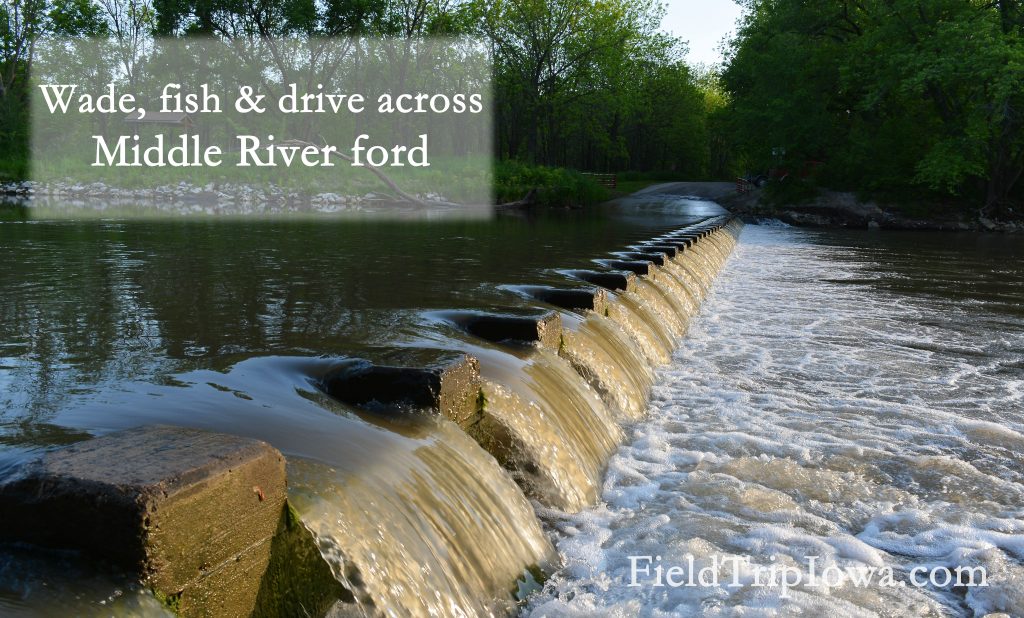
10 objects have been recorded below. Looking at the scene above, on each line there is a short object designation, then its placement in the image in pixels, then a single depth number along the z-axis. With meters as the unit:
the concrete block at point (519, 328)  6.15
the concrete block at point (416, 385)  4.28
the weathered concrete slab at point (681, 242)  16.33
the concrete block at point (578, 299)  7.94
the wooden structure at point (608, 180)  56.83
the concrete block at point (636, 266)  11.52
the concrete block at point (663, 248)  14.77
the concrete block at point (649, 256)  13.12
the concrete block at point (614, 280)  9.77
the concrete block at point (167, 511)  2.16
